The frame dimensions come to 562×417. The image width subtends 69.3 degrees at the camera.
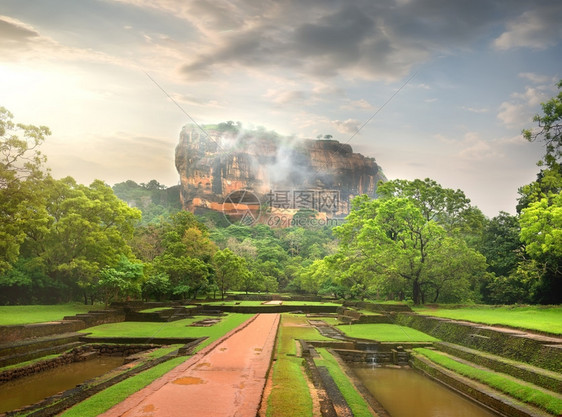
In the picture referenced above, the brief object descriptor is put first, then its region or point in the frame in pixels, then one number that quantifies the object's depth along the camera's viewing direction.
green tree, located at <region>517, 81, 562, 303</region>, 19.62
